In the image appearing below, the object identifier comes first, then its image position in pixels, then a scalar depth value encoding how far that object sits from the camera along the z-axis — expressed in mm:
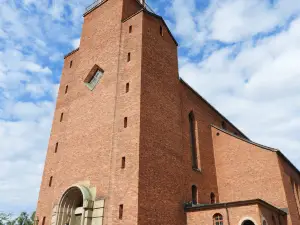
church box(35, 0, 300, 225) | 13023
